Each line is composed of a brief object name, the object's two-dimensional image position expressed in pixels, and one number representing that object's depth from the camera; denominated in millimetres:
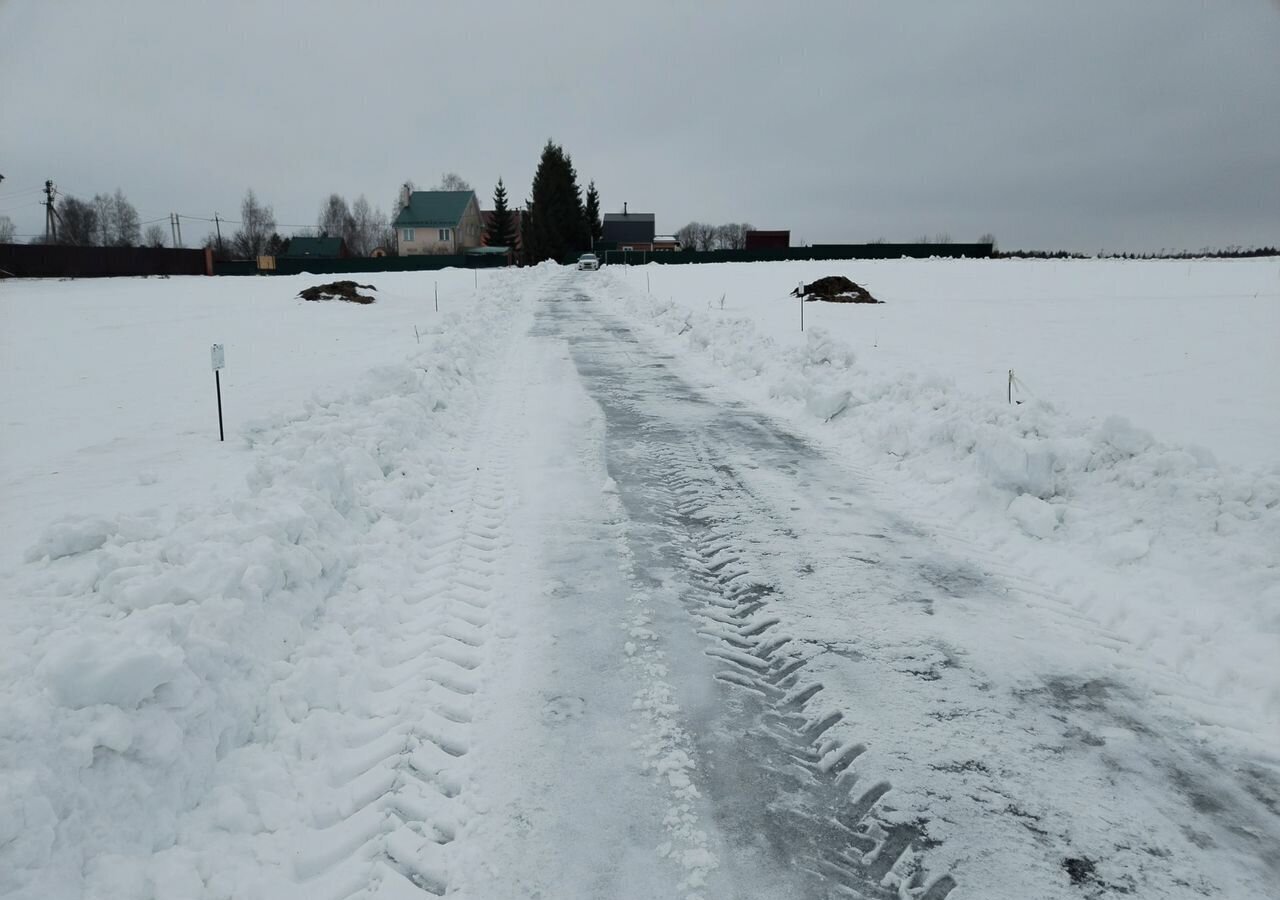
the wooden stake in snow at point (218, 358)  7848
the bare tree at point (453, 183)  128125
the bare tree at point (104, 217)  102938
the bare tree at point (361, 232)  115812
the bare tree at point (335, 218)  121500
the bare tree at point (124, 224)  104556
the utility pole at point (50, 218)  63750
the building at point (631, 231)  96875
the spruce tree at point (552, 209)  73625
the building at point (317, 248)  83938
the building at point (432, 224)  79688
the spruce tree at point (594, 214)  80000
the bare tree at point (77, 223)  81812
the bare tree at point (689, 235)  125112
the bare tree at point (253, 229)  103750
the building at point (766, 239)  94875
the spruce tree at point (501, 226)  83562
